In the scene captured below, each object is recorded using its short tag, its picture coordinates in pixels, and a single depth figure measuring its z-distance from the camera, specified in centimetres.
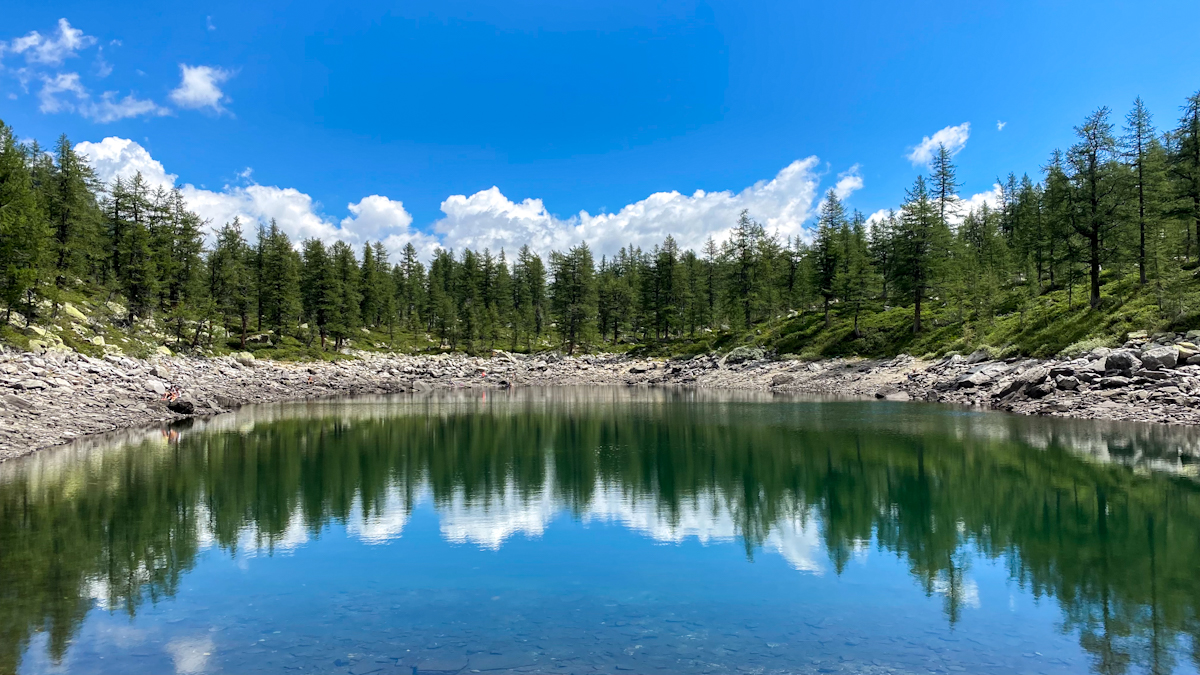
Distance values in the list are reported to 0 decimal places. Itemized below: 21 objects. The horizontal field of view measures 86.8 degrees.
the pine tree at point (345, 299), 9188
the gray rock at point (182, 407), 4228
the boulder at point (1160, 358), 3512
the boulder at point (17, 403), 3117
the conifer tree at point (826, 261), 8406
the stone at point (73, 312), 5281
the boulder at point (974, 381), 4778
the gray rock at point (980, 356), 5231
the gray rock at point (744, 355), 8125
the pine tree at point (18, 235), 4281
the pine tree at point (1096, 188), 5050
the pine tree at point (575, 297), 11025
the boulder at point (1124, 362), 3697
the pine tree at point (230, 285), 7750
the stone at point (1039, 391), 3992
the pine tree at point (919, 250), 6831
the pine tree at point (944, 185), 8812
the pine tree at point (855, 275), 7319
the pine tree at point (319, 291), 9106
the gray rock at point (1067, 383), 3841
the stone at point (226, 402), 5022
